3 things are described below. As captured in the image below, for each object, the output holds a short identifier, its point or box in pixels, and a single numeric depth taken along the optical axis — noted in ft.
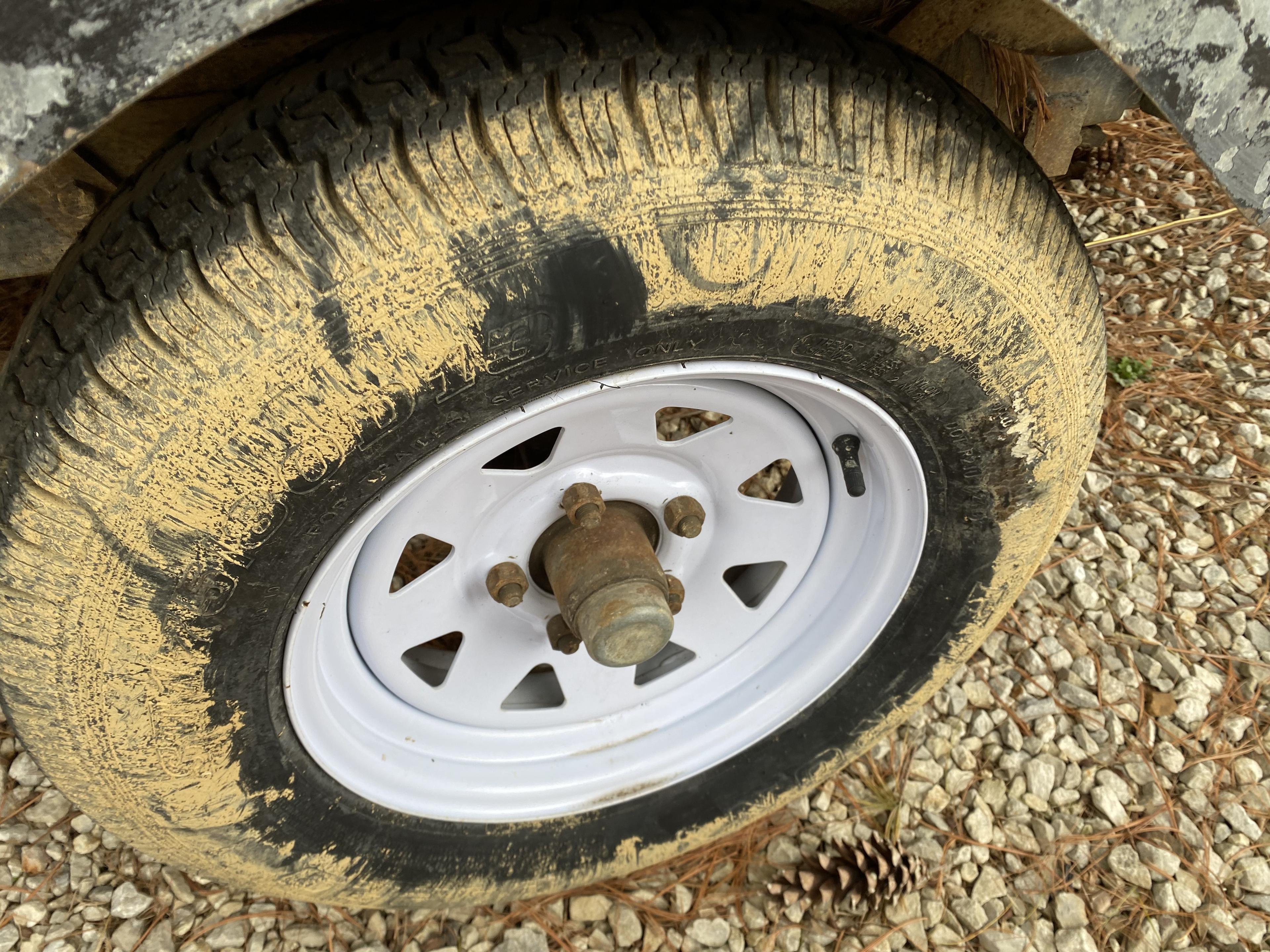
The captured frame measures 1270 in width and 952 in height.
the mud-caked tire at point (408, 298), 1.16
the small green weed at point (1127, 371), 3.11
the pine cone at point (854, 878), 2.08
